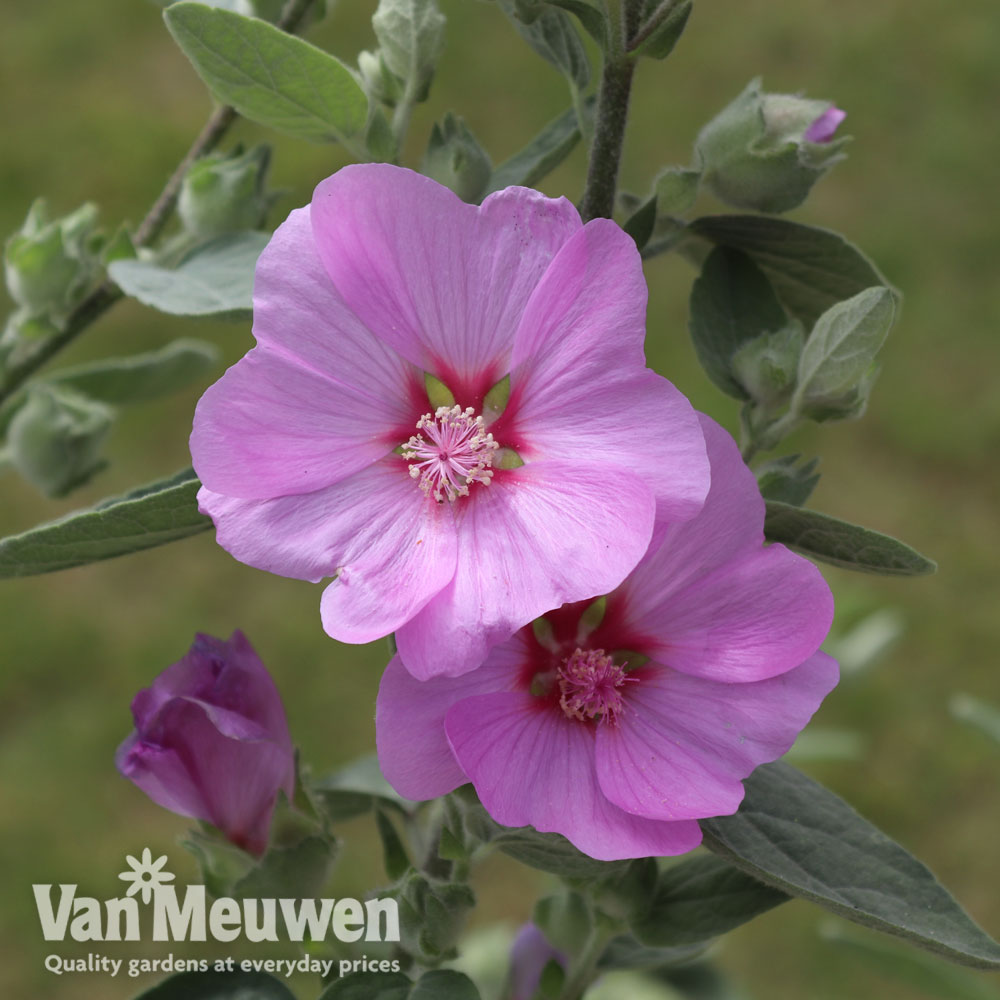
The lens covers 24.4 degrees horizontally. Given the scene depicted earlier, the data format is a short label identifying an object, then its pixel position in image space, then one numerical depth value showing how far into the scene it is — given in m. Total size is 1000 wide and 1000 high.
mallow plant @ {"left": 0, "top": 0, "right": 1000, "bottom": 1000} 0.30
